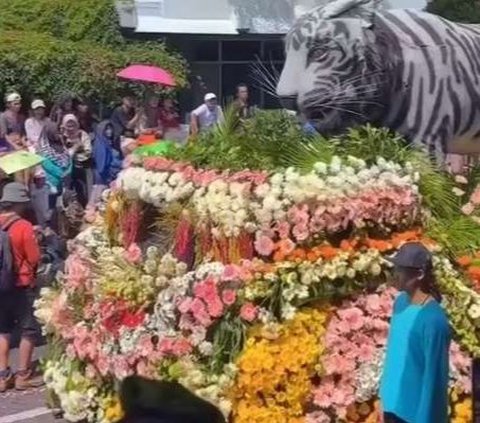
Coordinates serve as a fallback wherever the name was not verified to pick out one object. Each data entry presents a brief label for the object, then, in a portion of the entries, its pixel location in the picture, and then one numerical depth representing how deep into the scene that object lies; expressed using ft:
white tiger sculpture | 29.99
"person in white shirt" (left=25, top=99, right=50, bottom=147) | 53.06
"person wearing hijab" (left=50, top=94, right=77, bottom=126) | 57.57
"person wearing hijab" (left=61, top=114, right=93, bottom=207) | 54.44
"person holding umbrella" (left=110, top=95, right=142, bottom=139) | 58.13
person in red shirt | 33.65
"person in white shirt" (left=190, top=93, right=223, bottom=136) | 59.64
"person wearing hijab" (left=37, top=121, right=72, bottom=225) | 51.90
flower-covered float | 24.77
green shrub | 77.56
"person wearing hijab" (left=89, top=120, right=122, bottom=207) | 53.26
